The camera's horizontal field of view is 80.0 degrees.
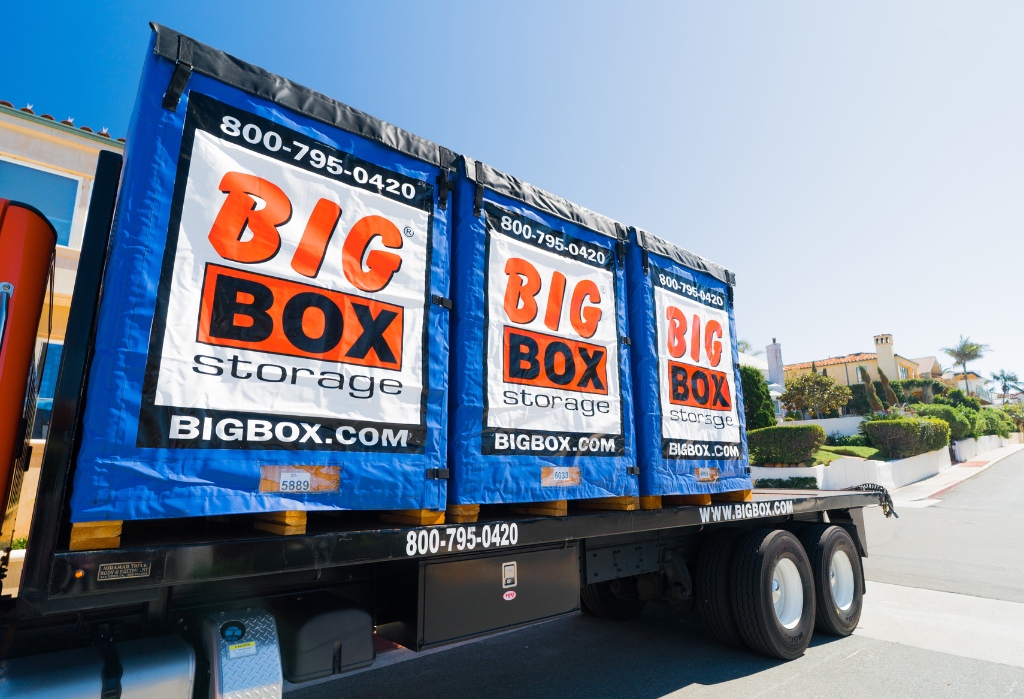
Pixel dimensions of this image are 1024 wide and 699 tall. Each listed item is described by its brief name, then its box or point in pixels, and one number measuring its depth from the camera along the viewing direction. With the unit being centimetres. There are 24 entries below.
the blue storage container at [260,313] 235
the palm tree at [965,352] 7406
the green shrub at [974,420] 3856
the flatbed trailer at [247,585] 220
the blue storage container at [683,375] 448
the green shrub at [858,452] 2852
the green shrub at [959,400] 4547
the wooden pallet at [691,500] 436
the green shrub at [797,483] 2203
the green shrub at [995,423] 4626
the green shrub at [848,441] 3168
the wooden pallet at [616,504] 417
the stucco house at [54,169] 914
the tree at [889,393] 4528
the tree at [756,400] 2514
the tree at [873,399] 4359
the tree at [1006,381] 9050
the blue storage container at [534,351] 345
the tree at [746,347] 6204
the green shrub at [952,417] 3488
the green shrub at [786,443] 2311
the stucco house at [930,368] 7969
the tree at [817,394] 3650
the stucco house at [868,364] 5897
